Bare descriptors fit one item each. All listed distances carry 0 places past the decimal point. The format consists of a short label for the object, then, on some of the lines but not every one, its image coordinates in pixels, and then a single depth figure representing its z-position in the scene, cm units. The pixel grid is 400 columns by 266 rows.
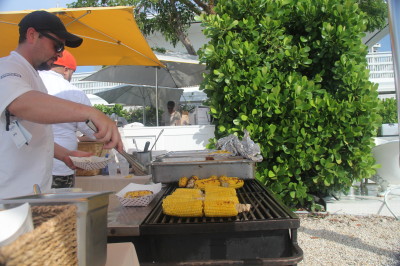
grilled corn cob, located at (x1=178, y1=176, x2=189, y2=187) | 254
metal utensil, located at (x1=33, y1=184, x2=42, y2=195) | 117
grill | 155
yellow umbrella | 429
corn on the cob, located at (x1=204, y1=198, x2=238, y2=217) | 163
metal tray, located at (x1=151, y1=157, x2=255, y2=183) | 270
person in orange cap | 308
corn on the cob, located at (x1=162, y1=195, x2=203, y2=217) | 169
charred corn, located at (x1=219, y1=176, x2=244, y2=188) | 242
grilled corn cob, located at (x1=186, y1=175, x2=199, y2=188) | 251
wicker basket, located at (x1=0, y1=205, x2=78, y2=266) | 61
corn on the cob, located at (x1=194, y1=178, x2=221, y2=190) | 242
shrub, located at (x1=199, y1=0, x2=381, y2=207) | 422
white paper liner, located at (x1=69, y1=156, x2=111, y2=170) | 241
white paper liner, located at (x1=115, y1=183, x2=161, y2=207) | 197
